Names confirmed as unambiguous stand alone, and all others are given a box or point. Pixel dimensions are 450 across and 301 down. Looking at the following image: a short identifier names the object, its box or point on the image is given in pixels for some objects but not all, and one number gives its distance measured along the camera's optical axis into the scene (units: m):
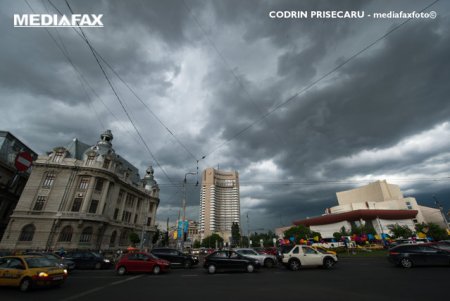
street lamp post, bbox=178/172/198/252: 28.25
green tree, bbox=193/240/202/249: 132.66
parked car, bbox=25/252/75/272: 18.01
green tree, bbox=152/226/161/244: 64.65
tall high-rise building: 160.25
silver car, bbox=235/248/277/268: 17.53
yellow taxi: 9.20
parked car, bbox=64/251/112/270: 19.48
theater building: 96.00
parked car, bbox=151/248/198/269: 19.27
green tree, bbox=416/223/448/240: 59.72
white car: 14.98
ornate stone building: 35.05
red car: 15.15
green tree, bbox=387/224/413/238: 65.31
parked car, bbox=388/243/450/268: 13.83
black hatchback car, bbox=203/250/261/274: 14.70
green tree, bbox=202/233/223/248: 115.64
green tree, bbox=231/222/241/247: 115.25
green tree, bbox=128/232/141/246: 46.06
